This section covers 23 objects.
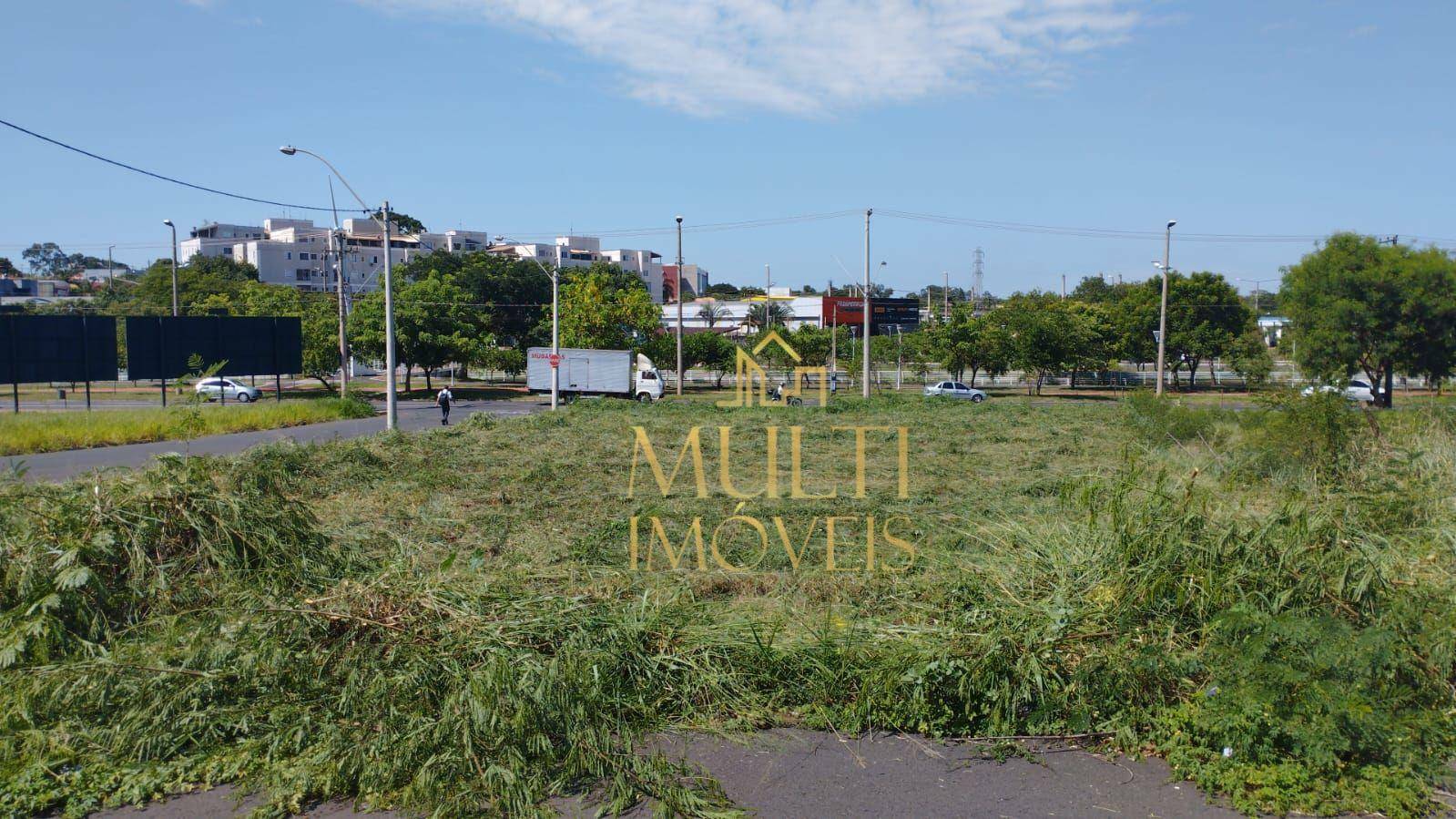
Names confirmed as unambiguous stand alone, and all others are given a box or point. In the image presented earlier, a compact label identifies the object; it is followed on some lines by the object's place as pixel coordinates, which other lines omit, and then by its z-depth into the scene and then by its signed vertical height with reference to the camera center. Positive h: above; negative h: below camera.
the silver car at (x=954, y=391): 40.65 -1.64
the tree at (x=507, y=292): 59.44 +4.18
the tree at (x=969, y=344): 49.88 +0.54
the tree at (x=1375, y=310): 32.59 +1.57
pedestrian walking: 29.34 -1.51
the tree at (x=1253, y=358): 37.72 -0.20
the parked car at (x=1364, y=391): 33.34 -1.49
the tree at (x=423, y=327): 43.25 +1.35
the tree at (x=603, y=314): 48.91 +2.16
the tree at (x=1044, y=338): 48.31 +0.85
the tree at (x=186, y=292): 60.13 +4.54
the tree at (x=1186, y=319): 51.00 +1.96
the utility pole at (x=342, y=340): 36.97 +0.63
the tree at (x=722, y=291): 138.38 +9.98
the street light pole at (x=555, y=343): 33.08 +0.41
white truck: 42.78 -0.96
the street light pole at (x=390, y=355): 23.08 +0.00
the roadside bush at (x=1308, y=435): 14.02 -1.26
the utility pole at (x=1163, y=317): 39.78 +1.60
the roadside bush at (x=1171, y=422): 19.52 -1.48
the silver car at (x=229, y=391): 38.96 -1.53
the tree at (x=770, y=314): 71.24 +3.45
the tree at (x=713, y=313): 77.03 +3.68
